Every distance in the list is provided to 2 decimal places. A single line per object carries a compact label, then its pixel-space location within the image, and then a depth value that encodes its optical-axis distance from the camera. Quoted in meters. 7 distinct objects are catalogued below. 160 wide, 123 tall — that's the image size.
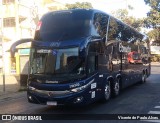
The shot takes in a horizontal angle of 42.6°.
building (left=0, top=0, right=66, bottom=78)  24.48
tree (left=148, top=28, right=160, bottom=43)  35.45
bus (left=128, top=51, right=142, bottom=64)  10.65
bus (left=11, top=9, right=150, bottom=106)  6.48
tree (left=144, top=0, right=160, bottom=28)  33.84
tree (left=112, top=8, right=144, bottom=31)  38.19
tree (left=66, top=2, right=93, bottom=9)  34.01
